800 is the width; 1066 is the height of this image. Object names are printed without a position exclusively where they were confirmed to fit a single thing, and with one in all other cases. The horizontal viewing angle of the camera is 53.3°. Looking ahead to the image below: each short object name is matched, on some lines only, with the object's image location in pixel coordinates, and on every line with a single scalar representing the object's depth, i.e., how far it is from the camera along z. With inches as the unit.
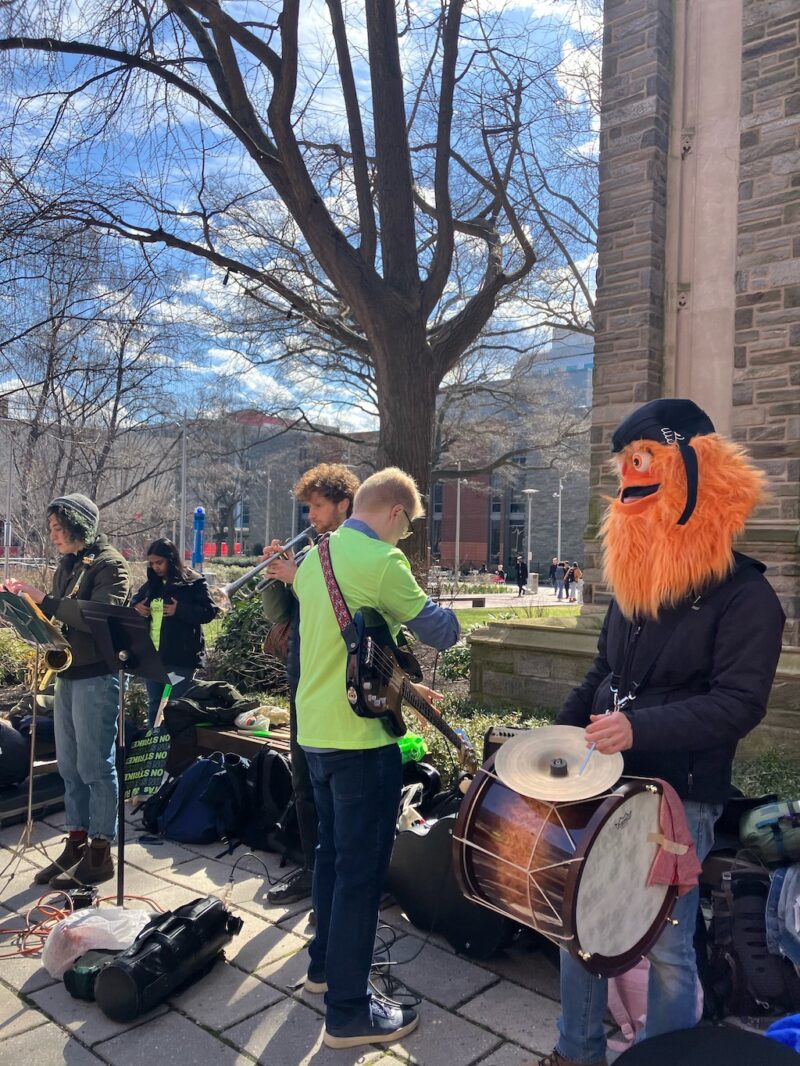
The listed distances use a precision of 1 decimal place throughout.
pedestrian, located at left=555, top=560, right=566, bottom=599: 1401.3
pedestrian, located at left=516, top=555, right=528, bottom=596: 1402.6
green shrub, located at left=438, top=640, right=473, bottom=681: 387.5
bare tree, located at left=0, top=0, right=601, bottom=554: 329.4
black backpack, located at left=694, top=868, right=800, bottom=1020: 111.8
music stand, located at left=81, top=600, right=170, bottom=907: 148.8
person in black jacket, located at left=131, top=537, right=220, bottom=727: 243.9
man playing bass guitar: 106.7
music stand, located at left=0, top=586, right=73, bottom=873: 152.7
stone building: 251.1
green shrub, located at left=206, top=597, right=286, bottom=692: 323.9
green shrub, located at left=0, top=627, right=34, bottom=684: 370.6
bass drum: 83.1
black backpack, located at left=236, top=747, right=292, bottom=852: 182.9
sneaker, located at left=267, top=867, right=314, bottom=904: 154.6
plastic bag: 125.3
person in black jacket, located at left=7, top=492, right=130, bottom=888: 163.5
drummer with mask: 85.4
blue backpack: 187.3
